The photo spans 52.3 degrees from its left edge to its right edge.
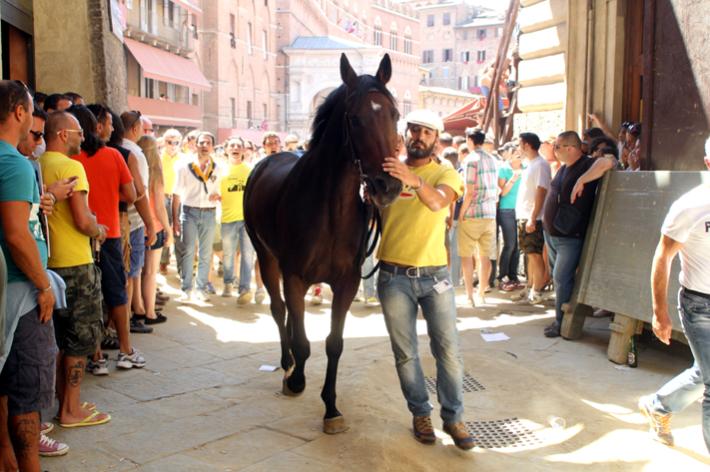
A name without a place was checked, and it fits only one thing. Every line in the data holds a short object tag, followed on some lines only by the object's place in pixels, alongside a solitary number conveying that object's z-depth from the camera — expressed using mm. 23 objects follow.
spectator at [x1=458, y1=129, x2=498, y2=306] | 9047
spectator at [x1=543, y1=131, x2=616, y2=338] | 7270
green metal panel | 6230
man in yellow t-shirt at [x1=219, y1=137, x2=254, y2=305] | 9211
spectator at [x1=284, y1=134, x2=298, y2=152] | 10141
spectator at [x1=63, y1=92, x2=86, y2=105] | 6465
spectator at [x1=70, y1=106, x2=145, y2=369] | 5551
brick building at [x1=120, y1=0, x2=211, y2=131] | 36969
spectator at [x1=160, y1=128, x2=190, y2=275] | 10570
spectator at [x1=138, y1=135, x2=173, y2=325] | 7594
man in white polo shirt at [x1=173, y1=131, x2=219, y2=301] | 8938
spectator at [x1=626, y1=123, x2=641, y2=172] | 8000
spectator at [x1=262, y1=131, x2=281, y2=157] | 9484
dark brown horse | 4188
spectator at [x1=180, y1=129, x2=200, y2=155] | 10448
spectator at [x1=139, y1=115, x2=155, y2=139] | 8051
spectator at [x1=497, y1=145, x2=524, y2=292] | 10383
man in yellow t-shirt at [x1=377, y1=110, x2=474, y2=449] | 4355
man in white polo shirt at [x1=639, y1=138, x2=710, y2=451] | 3863
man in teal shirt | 3330
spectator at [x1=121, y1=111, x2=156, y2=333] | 6410
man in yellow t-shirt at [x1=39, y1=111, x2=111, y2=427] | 4398
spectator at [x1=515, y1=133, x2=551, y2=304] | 8672
